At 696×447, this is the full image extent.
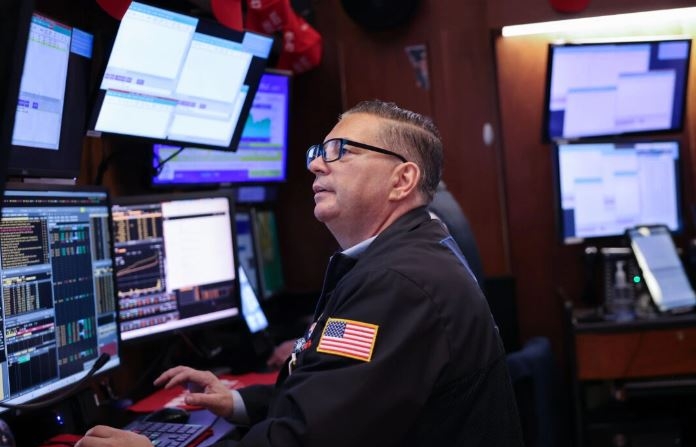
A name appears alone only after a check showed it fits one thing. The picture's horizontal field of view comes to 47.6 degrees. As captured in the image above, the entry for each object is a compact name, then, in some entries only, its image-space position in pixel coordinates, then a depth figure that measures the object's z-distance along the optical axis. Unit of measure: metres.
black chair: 2.31
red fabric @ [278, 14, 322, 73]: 3.27
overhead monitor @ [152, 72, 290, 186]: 2.82
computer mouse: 1.77
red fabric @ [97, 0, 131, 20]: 1.98
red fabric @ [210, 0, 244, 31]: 2.43
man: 1.23
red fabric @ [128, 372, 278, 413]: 1.96
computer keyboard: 1.59
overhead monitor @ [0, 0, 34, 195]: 0.86
